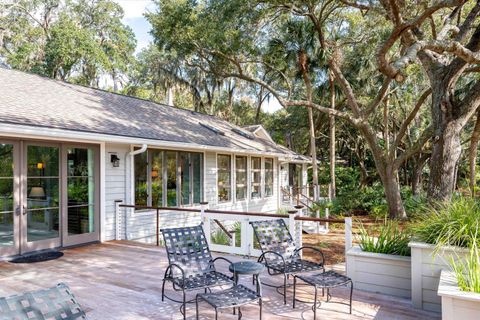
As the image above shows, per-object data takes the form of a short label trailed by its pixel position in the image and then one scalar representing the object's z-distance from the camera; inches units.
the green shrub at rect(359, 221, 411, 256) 186.1
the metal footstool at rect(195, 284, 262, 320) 131.2
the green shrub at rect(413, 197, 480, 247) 152.3
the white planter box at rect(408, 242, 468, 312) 156.0
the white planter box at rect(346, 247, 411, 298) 175.8
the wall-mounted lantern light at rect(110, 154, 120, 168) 311.7
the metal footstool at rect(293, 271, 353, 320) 151.5
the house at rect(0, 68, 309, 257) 248.4
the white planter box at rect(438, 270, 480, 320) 117.2
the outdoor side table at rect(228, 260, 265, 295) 150.1
